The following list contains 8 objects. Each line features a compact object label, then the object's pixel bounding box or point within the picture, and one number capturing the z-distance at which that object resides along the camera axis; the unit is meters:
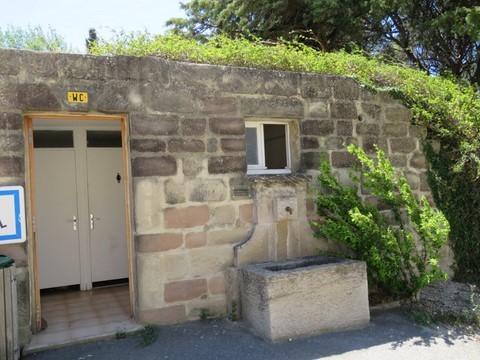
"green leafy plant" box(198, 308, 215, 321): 4.51
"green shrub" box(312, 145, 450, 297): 4.56
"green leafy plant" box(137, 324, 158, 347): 3.99
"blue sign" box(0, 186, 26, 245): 3.71
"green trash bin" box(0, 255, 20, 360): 3.42
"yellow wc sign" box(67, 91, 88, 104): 4.07
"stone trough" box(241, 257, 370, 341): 4.03
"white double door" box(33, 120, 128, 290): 5.89
